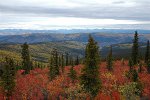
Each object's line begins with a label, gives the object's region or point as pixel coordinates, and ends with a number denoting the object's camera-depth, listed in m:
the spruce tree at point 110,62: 78.94
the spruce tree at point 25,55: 67.63
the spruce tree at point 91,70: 35.79
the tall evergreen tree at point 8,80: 46.54
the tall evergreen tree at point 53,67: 65.53
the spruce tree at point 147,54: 72.94
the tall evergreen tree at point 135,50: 69.02
